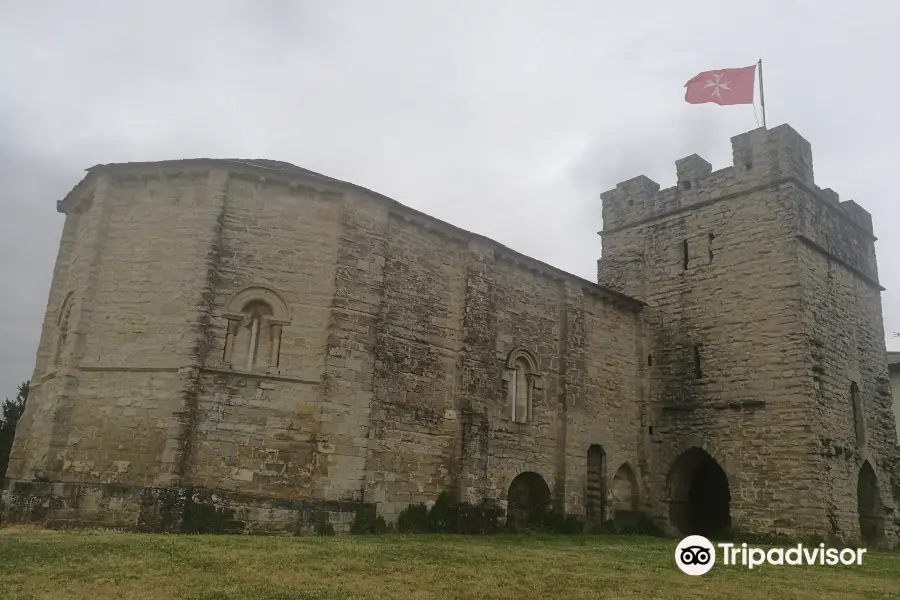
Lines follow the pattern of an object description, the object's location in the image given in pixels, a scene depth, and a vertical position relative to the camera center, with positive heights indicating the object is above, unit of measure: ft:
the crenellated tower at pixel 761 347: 58.90 +15.19
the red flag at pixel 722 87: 65.05 +38.21
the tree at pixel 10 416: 95.96 +8.57
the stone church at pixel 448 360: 42.93 +10.32
